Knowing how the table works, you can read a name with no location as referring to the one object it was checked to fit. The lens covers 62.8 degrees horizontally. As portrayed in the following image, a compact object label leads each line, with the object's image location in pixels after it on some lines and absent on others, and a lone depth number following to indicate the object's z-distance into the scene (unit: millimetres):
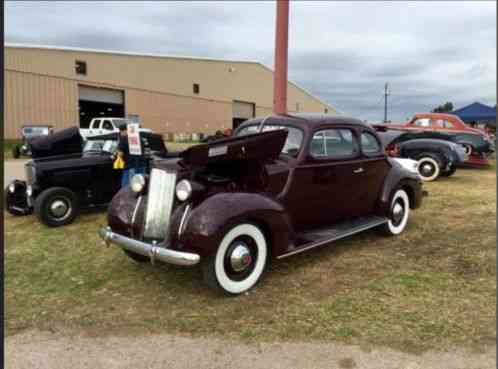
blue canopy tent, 21219
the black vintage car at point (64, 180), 6590
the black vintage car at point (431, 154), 10797
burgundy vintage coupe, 3594
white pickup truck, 20786
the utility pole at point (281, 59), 9945
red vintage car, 12938
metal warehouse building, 26031
